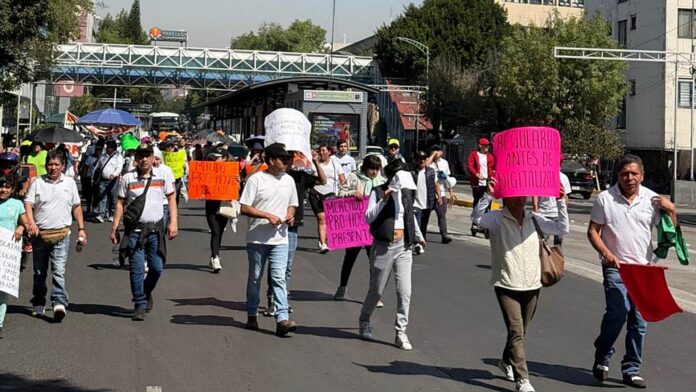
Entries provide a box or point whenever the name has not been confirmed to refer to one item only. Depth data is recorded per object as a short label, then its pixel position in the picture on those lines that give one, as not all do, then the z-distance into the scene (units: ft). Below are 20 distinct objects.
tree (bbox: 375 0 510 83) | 230.48
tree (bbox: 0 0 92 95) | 68.49
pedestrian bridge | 255.70
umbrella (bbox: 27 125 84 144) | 61.16
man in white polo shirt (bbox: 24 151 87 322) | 31.32
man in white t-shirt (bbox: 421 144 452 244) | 54.70
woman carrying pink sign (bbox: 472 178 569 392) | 22.84
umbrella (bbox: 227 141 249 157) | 74.56
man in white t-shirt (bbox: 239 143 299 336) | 29.40
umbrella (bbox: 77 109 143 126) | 88.74
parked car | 134.82
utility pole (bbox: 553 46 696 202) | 114.62
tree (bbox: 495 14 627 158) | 160.66
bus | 317.22
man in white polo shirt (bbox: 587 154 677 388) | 24.11
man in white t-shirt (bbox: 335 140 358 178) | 56.18
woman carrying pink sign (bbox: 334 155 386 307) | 36.31
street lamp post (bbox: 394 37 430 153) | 217.97
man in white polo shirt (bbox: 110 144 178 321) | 31.60
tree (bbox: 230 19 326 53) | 455.22
